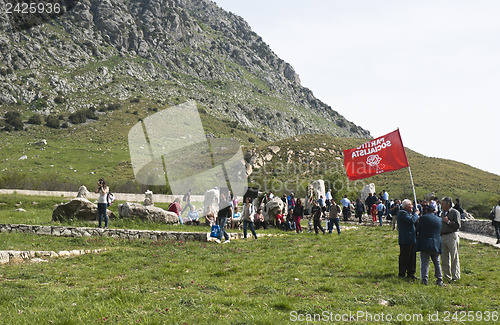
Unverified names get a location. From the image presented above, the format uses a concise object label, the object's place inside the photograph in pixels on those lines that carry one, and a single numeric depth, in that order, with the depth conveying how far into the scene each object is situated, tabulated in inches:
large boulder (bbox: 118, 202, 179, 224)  744.3
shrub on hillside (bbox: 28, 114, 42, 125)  3737.7
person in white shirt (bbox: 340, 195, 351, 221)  1142.3
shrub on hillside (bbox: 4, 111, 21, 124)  3545.8
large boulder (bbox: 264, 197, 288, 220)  892.5
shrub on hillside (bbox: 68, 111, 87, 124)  3970.0
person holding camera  626.8
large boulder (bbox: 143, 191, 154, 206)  909.0
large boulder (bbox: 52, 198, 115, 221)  720.5
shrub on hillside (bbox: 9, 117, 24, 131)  3503.4
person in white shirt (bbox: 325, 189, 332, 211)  1180.5
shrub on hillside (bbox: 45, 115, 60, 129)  3779.5
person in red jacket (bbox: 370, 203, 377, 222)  1099.3
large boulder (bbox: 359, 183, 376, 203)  1529.3
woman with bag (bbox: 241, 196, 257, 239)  652.7
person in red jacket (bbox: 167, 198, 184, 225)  817.5
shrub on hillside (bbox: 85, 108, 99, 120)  4161.4
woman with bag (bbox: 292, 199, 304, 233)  794.8
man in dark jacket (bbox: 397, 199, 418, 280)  377.1
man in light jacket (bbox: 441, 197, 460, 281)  373.7
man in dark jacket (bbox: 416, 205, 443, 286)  354.0
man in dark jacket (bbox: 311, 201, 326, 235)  749.8
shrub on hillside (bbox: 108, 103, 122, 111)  4509.6
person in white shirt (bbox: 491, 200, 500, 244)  674.2
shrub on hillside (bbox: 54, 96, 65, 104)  4421.8
